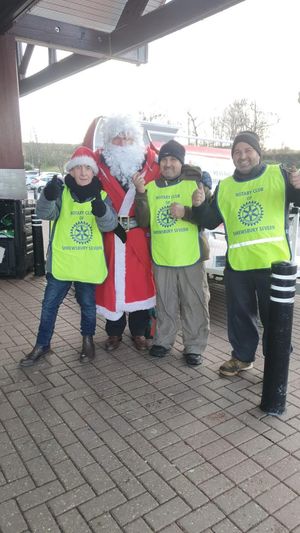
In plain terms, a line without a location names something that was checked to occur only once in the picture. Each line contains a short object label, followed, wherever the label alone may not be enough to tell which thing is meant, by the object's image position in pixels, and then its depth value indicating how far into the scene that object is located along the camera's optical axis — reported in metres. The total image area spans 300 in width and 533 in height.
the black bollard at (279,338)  2.71
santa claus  3.53
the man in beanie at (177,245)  3.40
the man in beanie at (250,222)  2.98
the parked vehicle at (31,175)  30.80
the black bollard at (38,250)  6.79
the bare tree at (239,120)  24.14
